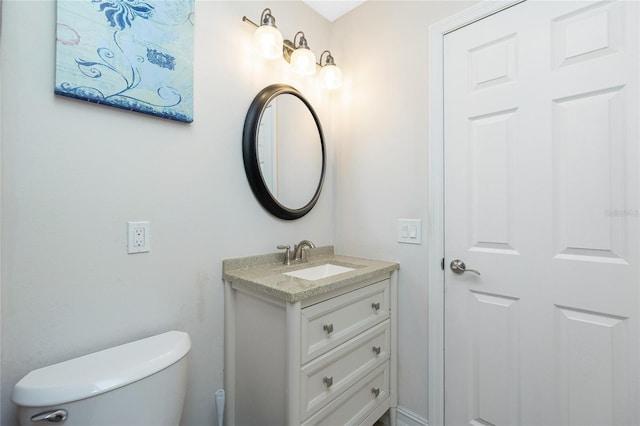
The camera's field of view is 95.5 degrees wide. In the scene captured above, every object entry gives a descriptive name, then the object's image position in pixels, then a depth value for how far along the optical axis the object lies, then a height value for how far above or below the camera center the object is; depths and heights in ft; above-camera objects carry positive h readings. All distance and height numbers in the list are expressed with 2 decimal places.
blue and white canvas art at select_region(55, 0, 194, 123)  3.08 +1.89
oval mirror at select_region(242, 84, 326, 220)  4.74 +1.13
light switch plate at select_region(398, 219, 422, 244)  5.00 -0.30
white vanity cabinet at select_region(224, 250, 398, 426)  3.58 -1.88
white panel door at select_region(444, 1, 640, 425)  3.39 -0.02
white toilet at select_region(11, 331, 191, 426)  2.52 -1.61
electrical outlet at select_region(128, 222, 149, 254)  3.56 -0.28
